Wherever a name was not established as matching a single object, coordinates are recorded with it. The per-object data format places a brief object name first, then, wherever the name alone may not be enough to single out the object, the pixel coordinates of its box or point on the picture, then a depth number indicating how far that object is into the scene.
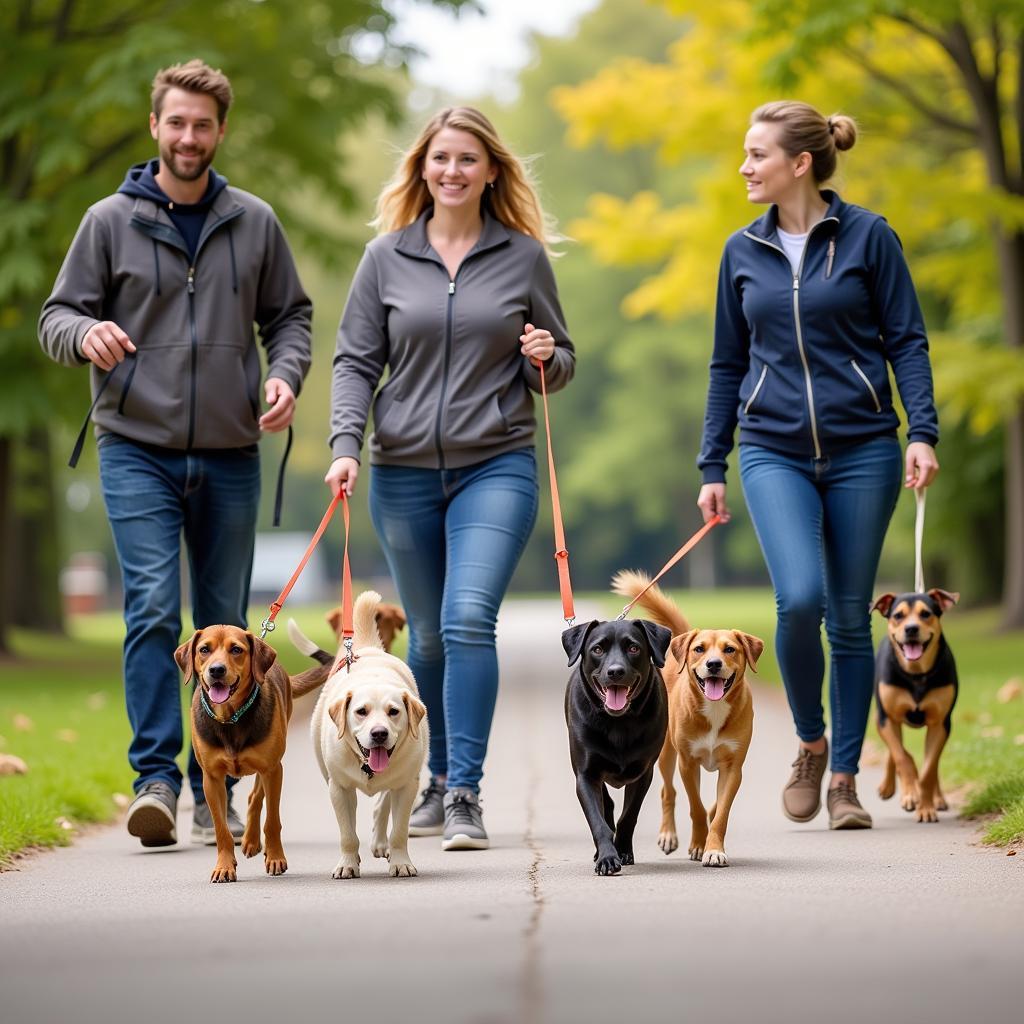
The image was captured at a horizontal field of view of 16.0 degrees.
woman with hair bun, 13.84
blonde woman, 13.81
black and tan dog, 14.89
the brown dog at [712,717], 12.12
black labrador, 11.62
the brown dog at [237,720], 11.99
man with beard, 13.80
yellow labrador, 11.53
